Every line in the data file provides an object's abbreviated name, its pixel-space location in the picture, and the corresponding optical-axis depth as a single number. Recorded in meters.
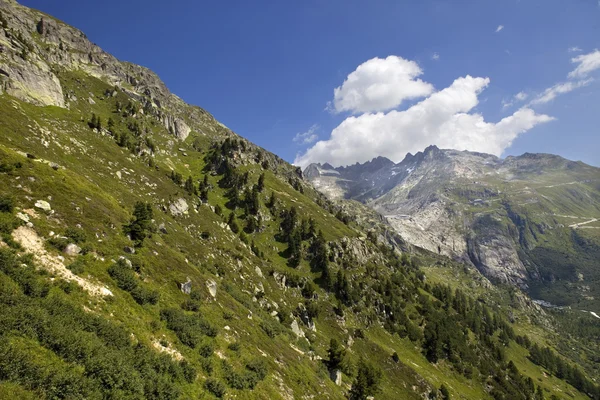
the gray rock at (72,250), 30.15
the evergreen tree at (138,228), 44.09
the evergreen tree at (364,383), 55.88
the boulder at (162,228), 69.00
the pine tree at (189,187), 119.55
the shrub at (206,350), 31.83
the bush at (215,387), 27.80
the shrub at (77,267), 28.12
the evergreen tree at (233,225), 114.12
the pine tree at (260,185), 160.24
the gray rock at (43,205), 33.88
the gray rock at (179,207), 94.07
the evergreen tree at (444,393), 88.69
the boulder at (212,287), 49.25
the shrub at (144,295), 31.75
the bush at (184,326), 31.58
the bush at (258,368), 35.69
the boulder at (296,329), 74.76
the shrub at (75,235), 32.38
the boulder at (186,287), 41.94
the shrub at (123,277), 31.73
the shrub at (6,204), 29.41
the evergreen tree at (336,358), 61.75
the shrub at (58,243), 29.81
